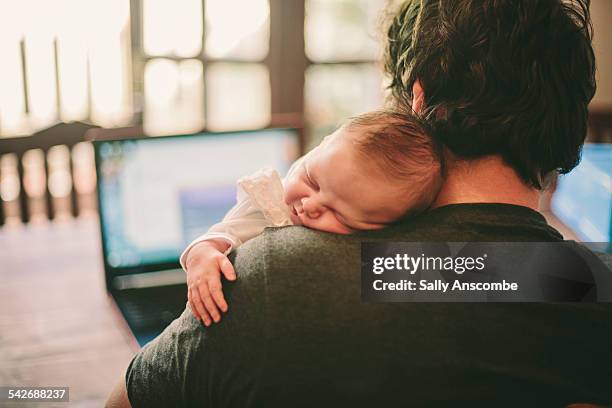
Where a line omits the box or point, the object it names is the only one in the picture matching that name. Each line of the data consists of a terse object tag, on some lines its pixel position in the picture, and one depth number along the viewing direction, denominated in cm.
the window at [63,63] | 240
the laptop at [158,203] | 143
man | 69
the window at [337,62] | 291
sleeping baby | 77
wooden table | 118
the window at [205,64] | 263
